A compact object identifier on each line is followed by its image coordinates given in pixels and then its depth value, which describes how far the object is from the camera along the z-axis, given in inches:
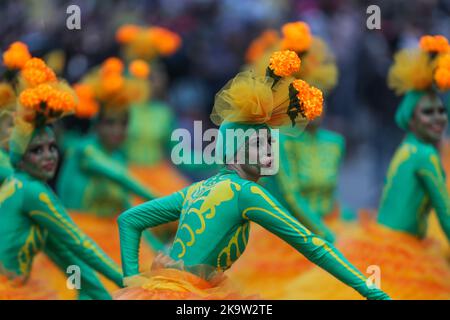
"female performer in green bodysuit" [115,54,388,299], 401.1
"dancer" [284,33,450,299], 532.7
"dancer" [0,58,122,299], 476.4
